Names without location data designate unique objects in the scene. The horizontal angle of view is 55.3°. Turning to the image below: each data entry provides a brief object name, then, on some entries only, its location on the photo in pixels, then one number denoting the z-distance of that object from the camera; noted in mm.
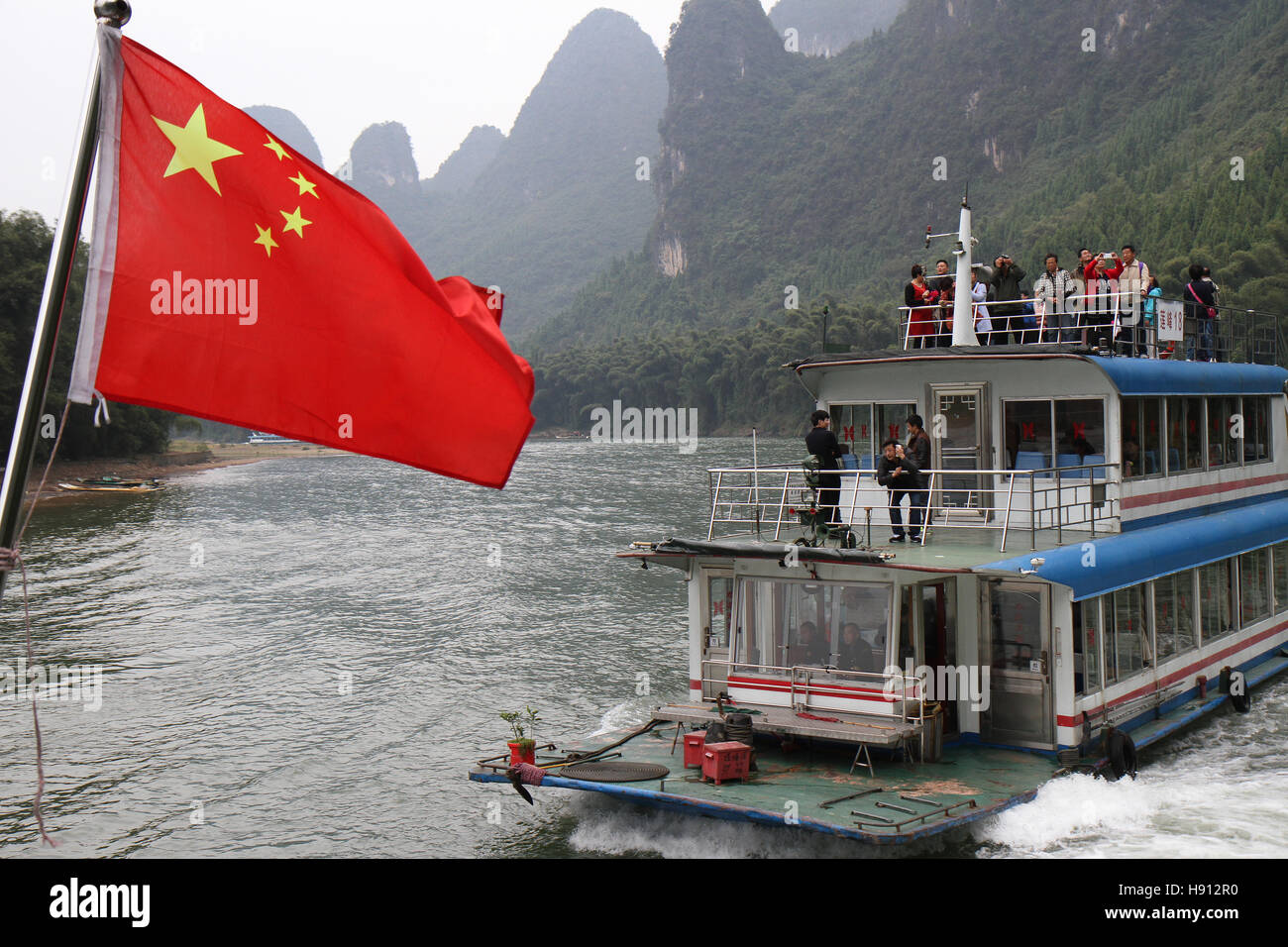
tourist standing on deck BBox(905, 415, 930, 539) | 16406
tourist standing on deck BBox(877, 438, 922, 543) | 15609
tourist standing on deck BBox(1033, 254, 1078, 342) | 18719
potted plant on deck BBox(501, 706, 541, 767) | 14156
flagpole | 4984
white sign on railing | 18938
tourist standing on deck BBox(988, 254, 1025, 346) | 19188
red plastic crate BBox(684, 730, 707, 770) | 13836
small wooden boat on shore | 67875
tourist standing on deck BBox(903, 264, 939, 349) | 19875
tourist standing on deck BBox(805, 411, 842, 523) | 16219
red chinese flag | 6027
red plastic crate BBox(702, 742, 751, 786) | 13273
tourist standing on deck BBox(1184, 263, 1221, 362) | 20719
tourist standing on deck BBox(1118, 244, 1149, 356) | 18344
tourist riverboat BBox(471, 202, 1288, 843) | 13586
